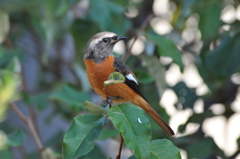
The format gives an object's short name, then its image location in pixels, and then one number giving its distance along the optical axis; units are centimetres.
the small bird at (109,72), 512
